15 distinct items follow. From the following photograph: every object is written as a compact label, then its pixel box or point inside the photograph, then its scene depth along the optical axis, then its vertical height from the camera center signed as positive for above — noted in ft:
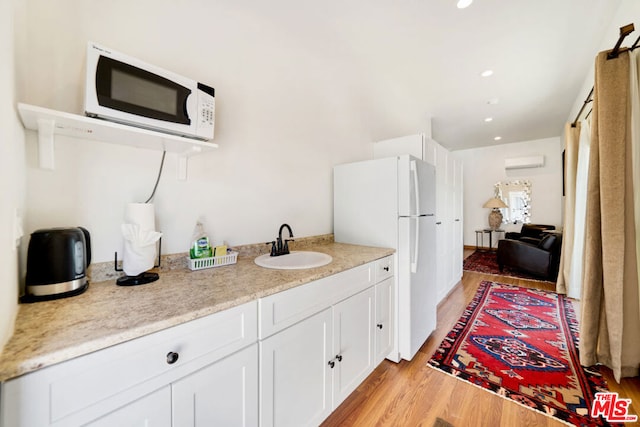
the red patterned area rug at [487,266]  13.74 -3.58
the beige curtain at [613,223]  5.12 -0.30
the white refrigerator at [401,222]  6.07 -0.32
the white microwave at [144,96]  3.05 +1.65
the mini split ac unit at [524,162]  18.62 +3.72
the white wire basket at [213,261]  4.27 -0.92
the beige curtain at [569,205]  9.61 +0.19
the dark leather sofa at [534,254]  11.99 -2.32
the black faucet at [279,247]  5.45 -0.82
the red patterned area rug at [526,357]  5.03 -3.85
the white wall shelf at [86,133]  2.85 +1.10
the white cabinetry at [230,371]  1.92 -1.71
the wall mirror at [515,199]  19.35 +0.88
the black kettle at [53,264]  2.79 -0.61
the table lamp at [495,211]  19.35 -0.08
